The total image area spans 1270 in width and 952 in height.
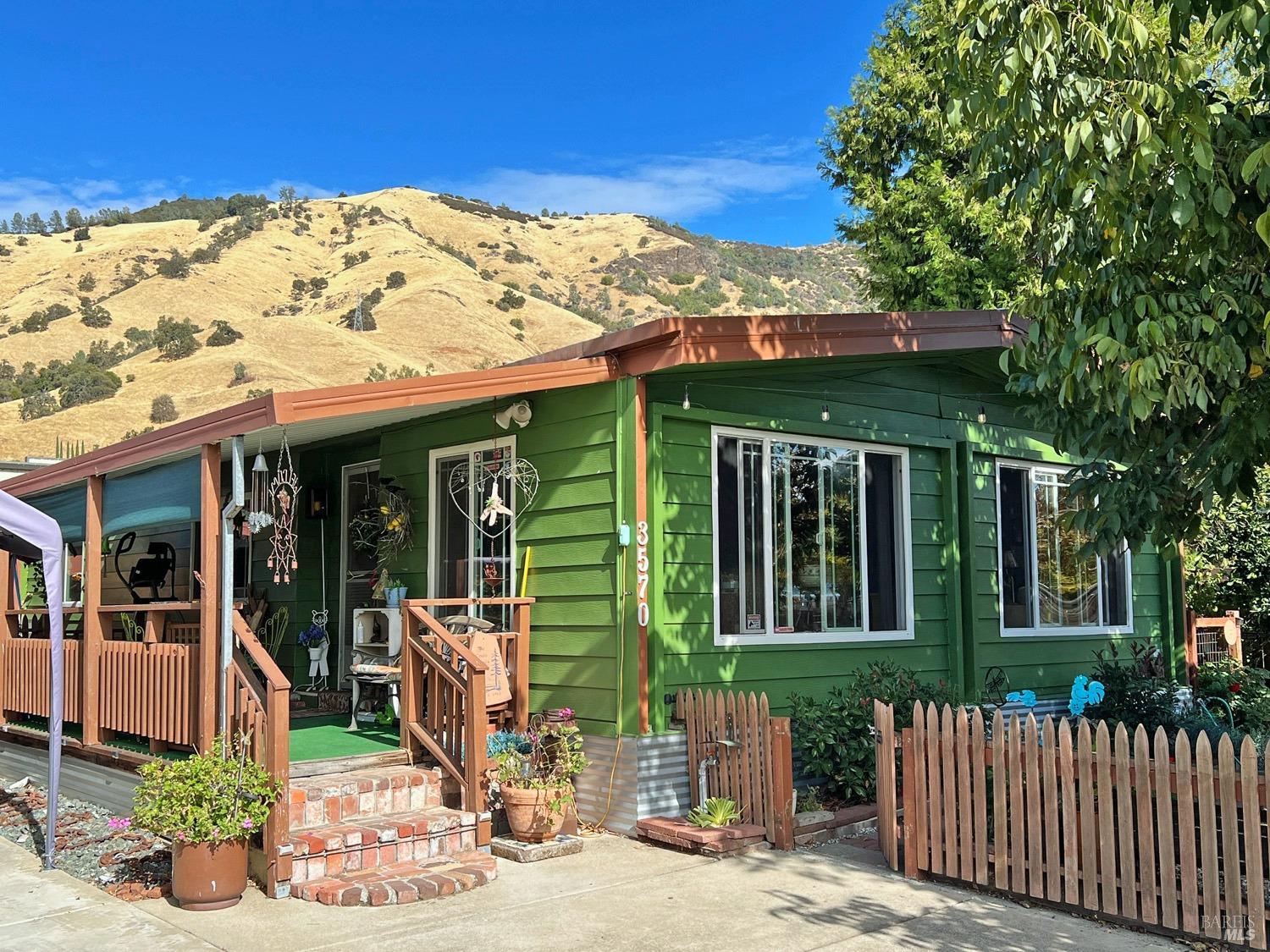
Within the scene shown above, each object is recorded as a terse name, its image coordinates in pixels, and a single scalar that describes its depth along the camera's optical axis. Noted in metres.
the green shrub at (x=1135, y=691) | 9.19
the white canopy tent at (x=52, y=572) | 6.50
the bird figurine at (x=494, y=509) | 7.75
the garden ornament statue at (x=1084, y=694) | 9.38
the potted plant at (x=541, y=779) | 6.57
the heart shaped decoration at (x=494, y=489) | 7.82
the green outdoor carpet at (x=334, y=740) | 7.26
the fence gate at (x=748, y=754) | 6.62
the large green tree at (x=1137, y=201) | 4.41
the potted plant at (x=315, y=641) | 9.76
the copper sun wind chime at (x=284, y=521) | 7.43
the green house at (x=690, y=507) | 7.10
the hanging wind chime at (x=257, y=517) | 6.40
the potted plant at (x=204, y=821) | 5.39
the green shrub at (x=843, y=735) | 7.46
